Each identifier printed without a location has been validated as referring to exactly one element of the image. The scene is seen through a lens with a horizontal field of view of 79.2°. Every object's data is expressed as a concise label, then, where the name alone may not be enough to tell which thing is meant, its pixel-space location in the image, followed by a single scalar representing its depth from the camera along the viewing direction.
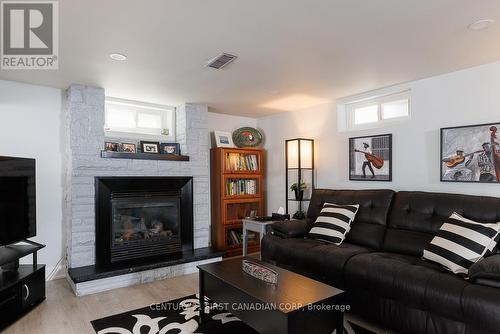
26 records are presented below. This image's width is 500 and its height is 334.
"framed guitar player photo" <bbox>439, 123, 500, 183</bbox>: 2.63
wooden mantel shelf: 3.43
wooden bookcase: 4.40
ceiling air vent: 2.52
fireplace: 3.41
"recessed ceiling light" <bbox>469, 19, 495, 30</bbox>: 1.97
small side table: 3.85
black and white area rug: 2.30
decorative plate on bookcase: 4.80
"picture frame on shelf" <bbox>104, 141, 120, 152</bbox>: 3.65
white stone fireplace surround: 3.24
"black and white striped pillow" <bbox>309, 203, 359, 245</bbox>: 3.05
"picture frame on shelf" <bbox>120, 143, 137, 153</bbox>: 3.77
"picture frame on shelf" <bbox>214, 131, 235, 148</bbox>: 4.61
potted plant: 4.08
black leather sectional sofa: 1.81
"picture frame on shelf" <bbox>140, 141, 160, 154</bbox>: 3.90
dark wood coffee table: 1.67
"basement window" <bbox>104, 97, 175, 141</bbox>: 3.85
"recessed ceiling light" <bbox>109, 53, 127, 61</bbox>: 2.46
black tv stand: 2.38
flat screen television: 2.63
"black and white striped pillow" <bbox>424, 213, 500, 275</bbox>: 2.07
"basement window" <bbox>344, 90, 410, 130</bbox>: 3.40
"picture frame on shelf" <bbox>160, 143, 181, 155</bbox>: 4.04
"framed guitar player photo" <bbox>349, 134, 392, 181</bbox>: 3.41
